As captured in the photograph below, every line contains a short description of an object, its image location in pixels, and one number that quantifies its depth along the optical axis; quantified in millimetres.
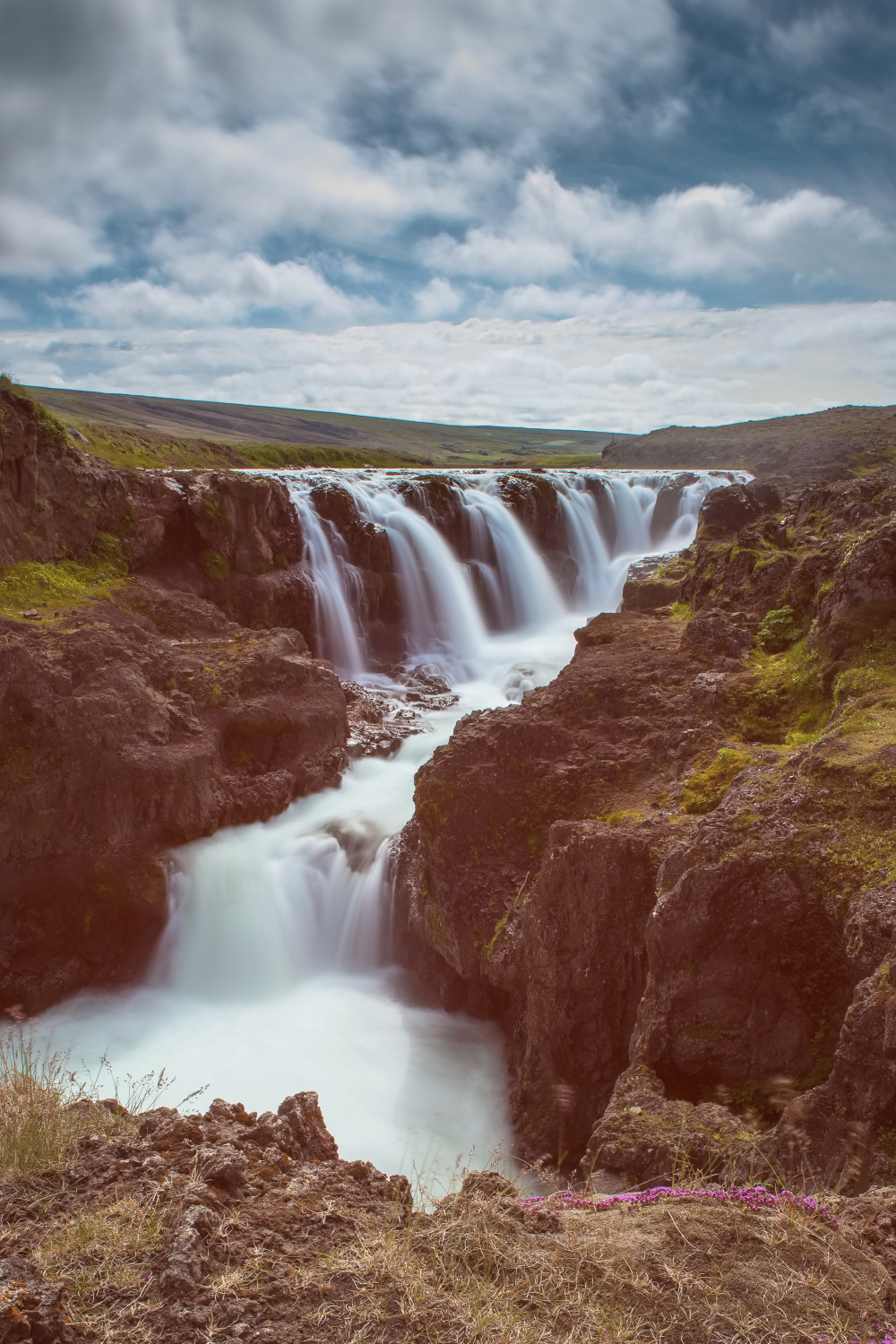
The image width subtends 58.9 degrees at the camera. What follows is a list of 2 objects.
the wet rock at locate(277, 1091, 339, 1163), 5328
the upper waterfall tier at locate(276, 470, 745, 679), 21891
